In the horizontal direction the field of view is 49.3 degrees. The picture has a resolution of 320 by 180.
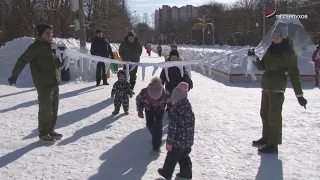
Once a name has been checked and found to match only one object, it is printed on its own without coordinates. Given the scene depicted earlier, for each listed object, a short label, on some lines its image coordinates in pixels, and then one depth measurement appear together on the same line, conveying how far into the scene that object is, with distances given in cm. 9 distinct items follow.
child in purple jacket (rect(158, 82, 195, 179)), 389
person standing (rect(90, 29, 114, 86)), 1101
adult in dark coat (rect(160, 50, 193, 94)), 626
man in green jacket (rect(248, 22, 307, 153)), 472
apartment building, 15962
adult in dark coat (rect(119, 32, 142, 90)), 925
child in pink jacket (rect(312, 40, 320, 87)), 1158
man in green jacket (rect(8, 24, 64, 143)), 506
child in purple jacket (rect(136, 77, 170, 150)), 489
